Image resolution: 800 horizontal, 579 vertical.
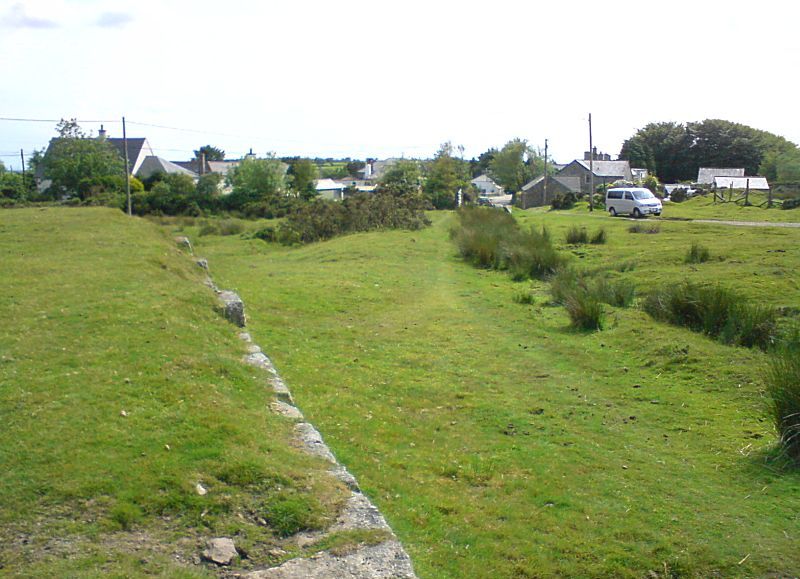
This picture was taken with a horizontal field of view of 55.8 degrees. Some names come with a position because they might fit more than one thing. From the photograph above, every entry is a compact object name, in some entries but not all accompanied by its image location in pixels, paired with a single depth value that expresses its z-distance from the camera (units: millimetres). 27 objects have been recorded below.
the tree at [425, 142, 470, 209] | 63688
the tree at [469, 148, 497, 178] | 142375
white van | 44469
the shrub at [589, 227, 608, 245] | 28781
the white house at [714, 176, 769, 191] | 64125
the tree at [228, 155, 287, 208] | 59562
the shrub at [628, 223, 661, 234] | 32719
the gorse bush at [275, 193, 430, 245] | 36719
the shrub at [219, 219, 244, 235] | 42281
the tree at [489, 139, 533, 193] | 97812
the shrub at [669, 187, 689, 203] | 56594
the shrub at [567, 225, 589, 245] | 29325
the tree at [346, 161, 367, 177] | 142625
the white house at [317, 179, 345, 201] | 77775
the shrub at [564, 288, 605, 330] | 14461
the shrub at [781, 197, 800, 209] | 41812
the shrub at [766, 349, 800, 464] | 7648
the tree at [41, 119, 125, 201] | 52438
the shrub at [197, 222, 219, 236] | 41850
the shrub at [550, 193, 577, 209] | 60312
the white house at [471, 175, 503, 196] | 117481
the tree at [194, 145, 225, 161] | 128125
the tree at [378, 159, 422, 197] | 67062
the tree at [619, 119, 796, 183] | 89062
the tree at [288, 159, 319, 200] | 65125
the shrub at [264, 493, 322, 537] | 5047
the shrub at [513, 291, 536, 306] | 17845
